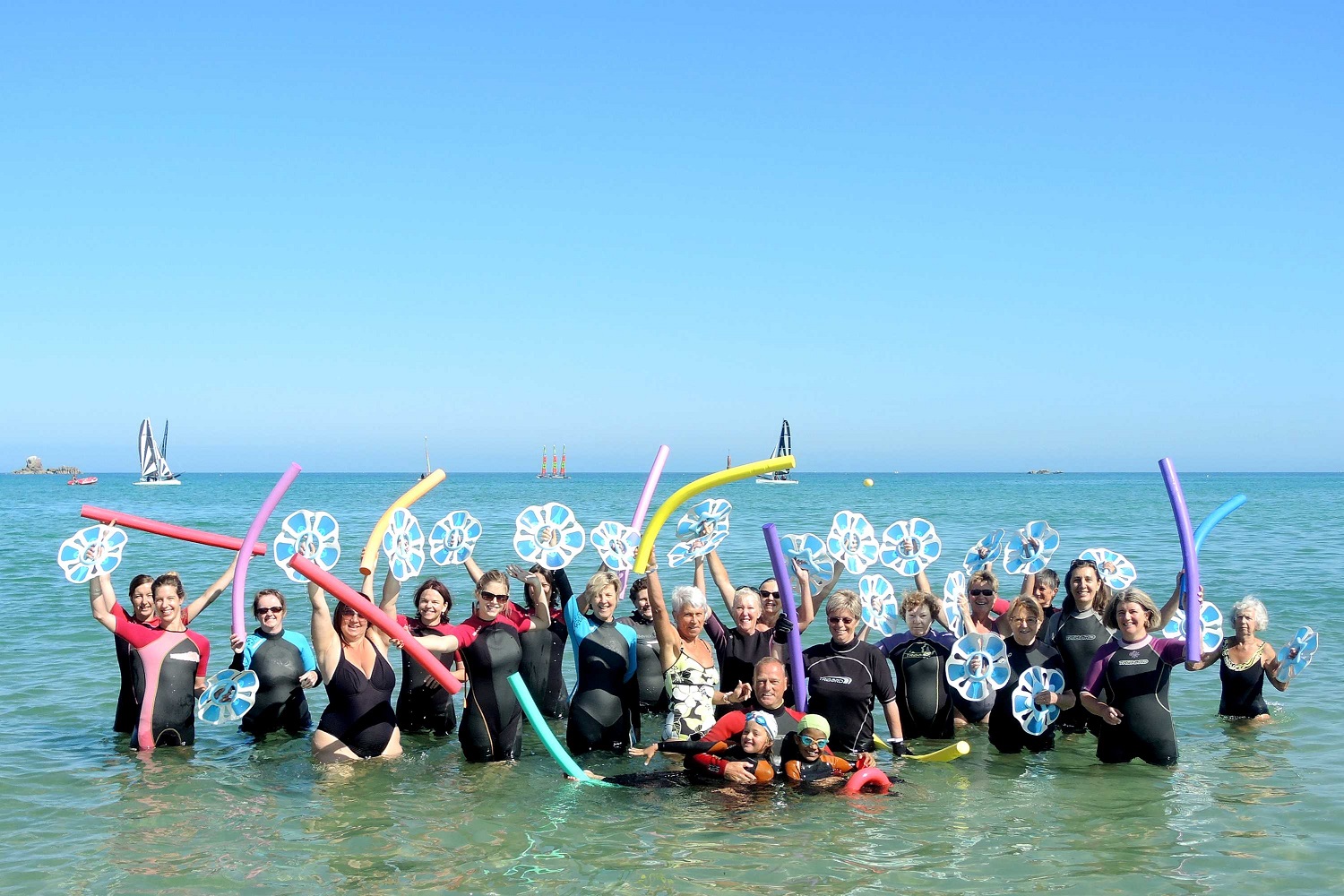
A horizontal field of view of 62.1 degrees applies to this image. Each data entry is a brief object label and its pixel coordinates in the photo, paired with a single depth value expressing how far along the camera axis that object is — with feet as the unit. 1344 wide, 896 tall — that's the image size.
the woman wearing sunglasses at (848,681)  25.29
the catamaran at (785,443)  187.42
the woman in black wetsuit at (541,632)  27.58
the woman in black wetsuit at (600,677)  26.43
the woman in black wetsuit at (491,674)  25.89
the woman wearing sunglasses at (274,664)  27.58
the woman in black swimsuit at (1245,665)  27.68
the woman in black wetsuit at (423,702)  29.71
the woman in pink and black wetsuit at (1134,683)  24.79
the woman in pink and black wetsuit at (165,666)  26.96
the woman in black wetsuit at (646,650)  27.71
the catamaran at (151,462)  272.72
